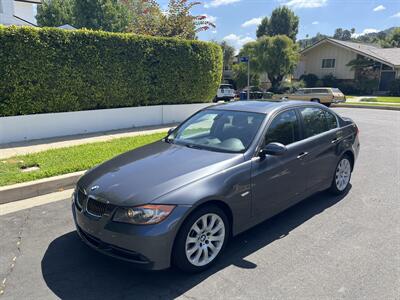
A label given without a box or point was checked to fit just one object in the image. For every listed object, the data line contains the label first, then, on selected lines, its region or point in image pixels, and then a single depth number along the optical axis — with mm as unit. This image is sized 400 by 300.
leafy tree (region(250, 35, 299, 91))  33000
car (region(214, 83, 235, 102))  26359
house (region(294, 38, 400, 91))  33562
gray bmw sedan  2873
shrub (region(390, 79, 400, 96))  30812
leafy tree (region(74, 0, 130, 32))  36000
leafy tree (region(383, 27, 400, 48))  52722
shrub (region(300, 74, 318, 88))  36688
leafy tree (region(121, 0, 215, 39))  14703
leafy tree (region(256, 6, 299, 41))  54188
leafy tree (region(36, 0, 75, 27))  37531
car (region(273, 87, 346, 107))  22797
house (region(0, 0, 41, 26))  18069
